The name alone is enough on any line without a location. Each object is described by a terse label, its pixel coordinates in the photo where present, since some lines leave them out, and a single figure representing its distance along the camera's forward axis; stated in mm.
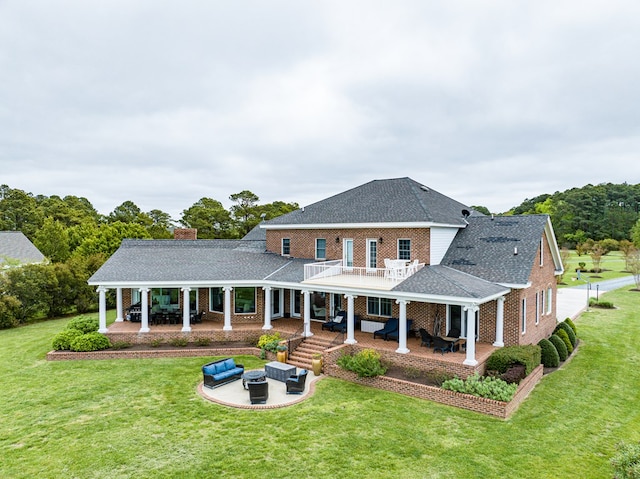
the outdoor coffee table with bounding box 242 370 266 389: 12883
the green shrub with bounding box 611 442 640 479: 7027
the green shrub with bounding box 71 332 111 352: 16906
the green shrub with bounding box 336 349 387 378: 13695
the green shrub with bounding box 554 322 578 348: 19347
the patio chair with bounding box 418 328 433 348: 15586
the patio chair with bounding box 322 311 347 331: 18453
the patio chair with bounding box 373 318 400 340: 16953
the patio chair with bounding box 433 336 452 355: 14617
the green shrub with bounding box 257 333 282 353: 16969
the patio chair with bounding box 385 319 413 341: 16828
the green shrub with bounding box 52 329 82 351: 16969
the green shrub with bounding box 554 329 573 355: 18250
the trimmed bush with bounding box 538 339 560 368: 16219
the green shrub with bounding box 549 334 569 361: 17297
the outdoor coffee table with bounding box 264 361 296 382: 14029
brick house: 15891
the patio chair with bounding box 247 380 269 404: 11953
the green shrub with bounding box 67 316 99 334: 17969
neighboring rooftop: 42250
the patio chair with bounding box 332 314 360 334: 18048
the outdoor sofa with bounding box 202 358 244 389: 13366
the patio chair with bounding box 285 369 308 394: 12770
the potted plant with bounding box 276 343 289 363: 16203
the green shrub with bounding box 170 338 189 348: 17750
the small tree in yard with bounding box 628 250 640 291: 39184
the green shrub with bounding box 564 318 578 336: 20622
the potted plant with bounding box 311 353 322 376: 14828
